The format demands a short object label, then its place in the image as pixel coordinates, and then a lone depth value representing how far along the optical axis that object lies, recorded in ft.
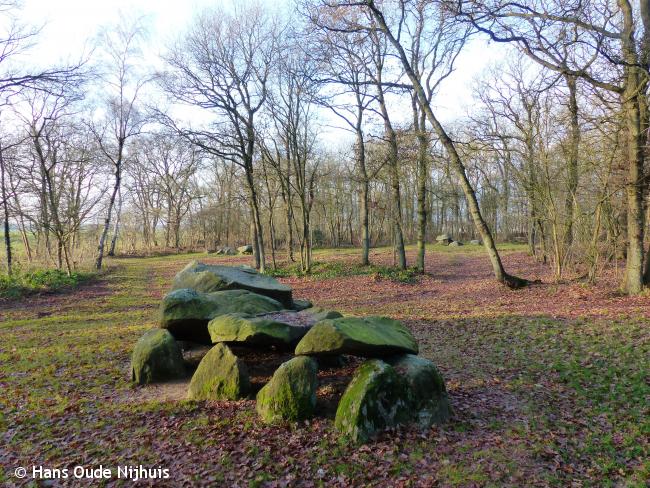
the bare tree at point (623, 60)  31.99
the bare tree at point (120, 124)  90.07
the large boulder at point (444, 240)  141.34
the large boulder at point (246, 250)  132.46
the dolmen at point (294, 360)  17.25
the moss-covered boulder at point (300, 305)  32.76
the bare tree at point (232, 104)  68.08
